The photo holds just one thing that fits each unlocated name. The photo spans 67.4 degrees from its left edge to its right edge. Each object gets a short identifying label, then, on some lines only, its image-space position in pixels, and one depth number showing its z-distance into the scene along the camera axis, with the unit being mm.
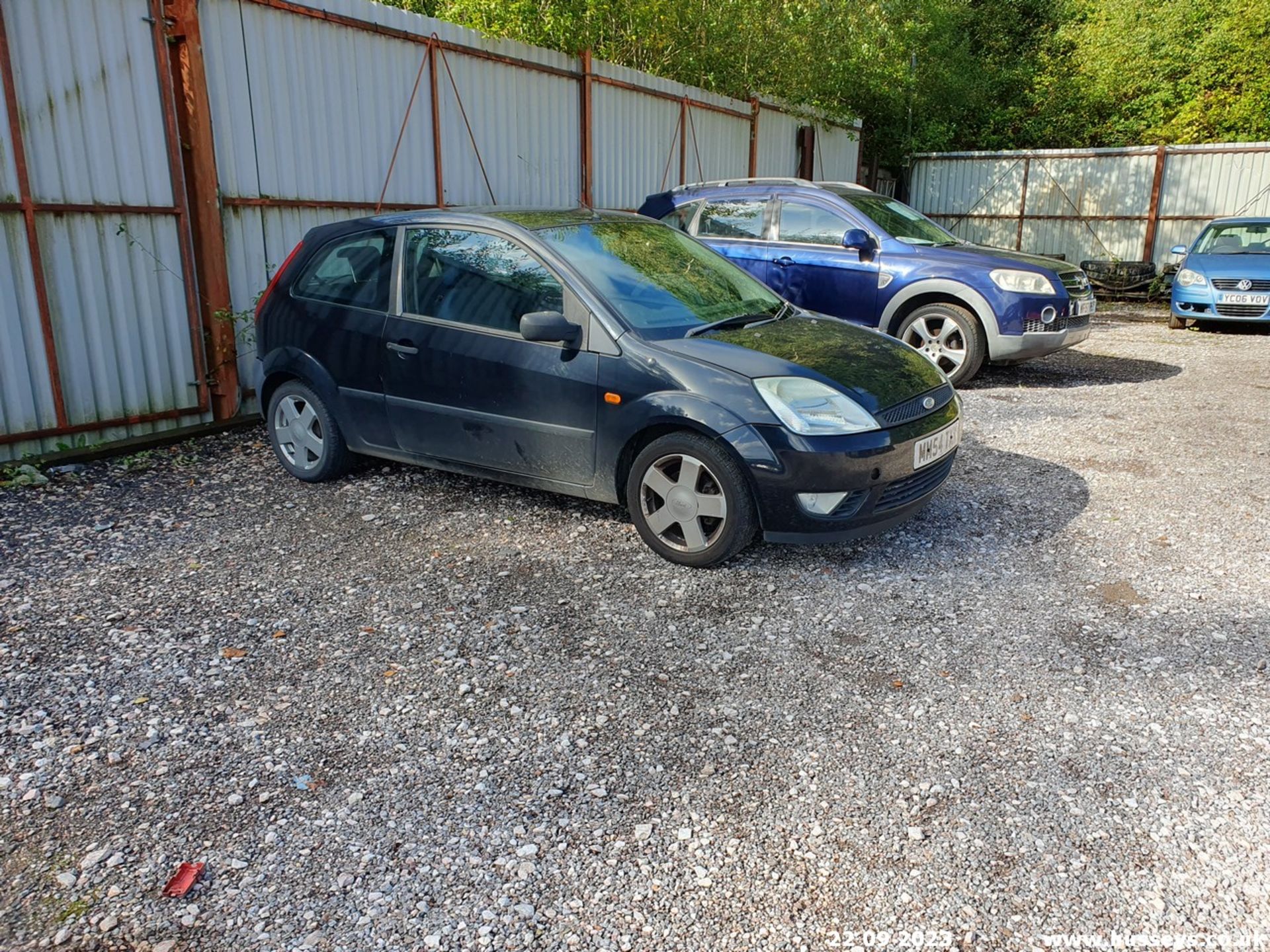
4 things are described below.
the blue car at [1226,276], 11734
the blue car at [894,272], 8328
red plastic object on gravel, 2451
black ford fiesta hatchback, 4227
